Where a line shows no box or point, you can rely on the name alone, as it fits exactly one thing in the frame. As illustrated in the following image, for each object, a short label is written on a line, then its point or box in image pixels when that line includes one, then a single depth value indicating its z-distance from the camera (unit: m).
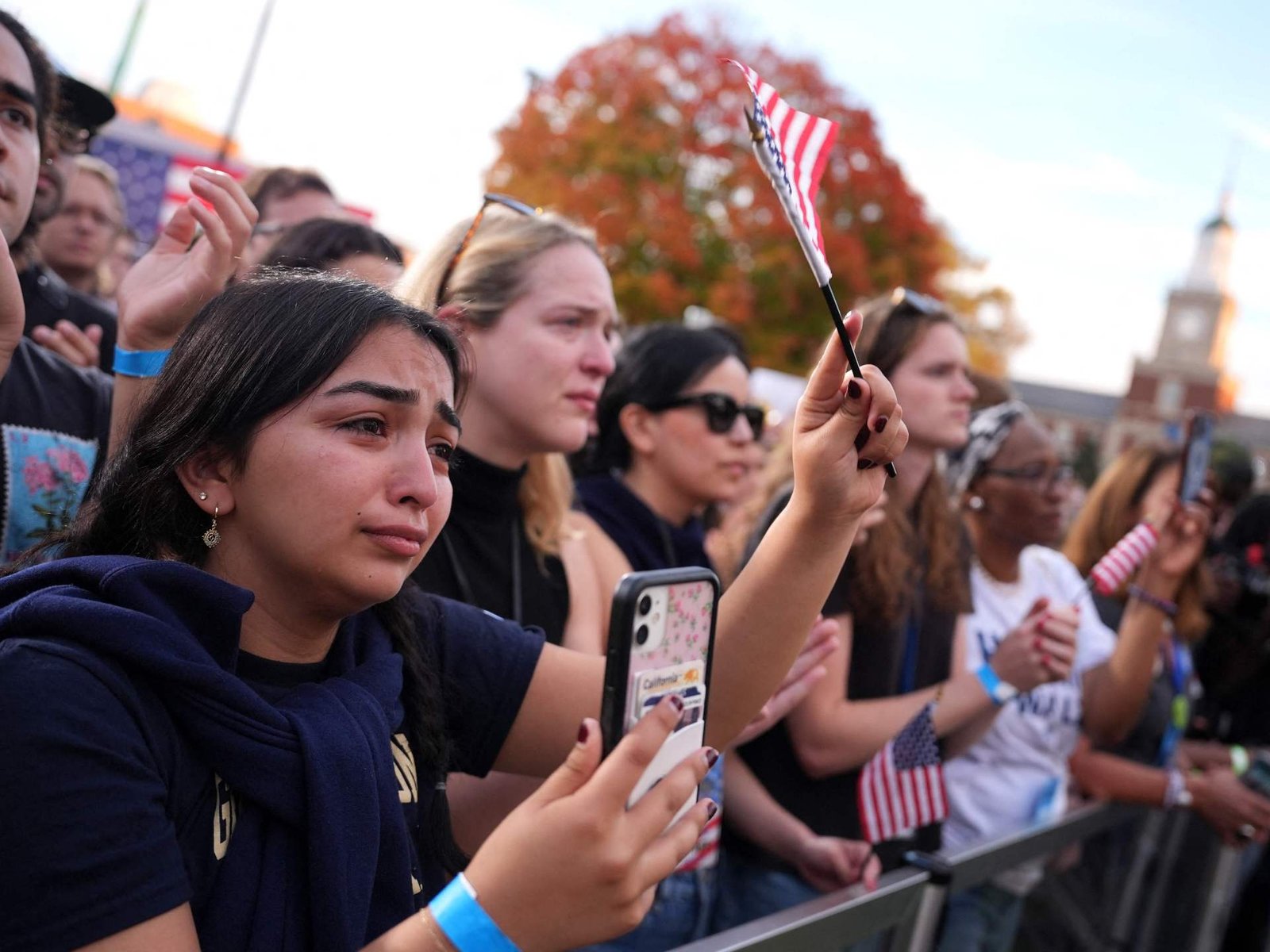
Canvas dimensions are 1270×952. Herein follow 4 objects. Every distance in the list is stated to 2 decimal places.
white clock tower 95.56
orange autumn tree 23.67
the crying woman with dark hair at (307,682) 1.23
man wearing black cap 2.82
